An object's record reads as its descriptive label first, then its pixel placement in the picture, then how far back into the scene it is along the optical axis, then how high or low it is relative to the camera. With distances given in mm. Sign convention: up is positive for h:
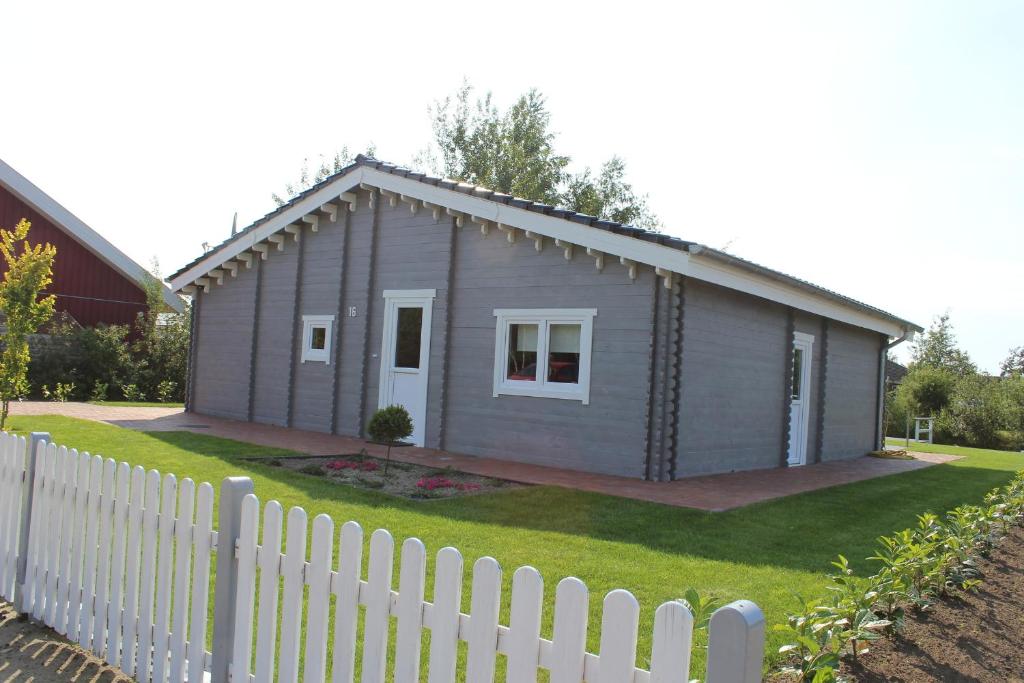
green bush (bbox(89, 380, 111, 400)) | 20000 -1123
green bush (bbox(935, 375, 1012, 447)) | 28359 -605
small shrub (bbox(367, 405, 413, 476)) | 10055 -795
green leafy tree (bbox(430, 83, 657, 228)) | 38469 +11026
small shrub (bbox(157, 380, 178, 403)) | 21562 -1094
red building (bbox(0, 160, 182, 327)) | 21672 +2533
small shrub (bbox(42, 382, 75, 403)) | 18781 -1163
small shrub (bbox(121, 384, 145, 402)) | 20891 -1187
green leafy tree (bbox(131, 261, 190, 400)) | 21875 +46
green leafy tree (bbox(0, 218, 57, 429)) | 11625 +592
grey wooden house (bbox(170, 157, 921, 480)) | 10320 +631
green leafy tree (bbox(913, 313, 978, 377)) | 58844 +3739
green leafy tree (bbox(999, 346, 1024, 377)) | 76419 +3985
